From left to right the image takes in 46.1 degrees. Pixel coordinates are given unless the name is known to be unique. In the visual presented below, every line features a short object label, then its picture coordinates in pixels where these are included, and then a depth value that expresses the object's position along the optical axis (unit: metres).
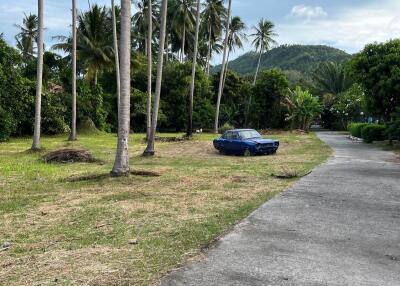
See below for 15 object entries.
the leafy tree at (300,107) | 49.59
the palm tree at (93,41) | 39.25
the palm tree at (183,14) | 45.75
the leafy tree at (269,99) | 53.44
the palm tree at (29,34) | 54.19
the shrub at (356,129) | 35.50
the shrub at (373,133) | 30.66
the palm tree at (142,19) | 50.39
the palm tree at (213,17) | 48.22
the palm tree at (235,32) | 54.53
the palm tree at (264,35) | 62.25
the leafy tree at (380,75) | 25.22
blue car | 21.78
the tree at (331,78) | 64.56
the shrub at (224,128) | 49.69
